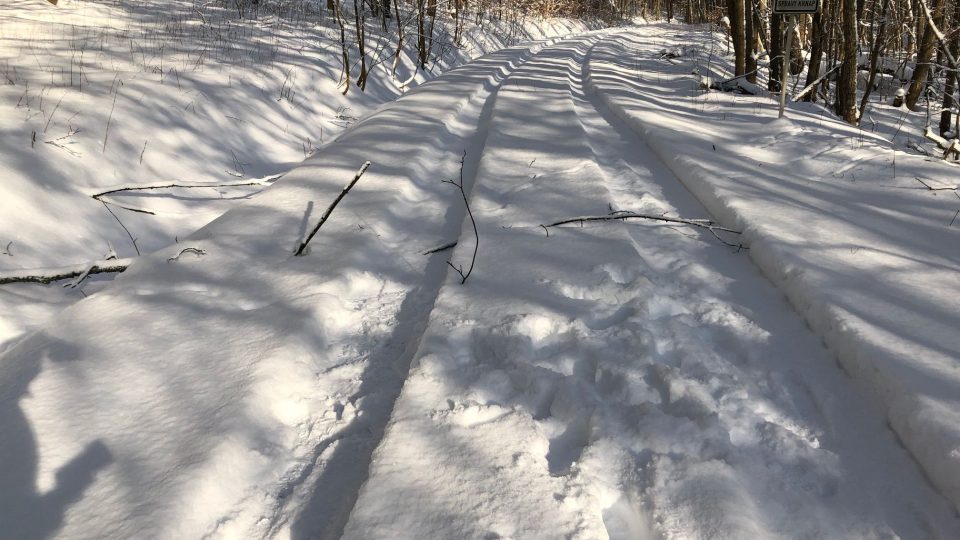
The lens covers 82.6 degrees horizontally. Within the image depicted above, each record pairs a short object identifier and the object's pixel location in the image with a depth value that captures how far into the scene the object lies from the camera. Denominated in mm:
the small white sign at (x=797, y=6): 6176
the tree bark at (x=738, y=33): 10219
